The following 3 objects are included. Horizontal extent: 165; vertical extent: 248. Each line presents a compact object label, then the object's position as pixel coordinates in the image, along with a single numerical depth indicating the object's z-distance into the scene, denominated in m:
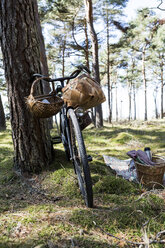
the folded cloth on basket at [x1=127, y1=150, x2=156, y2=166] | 2.63
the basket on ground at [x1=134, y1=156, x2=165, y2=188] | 2.44
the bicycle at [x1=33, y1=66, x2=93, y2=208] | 1.69
